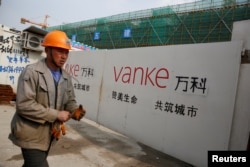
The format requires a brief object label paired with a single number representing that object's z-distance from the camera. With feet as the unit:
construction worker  4.88
